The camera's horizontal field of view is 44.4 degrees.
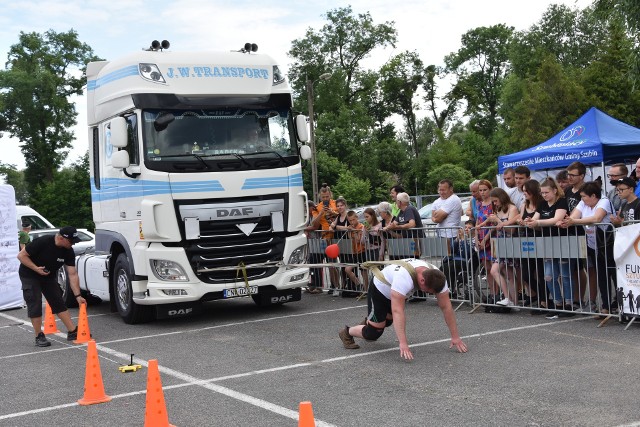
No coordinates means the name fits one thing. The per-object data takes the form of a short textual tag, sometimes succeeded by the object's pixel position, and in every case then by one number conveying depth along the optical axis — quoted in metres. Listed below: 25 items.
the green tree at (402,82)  71.31
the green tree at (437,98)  73.69
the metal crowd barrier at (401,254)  12.07
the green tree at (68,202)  49.84
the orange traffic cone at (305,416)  4.45
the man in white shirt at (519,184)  11.60
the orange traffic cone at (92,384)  7.19
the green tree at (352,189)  44.56
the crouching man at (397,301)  7.98
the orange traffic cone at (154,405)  5.86
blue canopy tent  16.69
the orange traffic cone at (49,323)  12.02
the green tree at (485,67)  77.00
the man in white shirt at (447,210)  12.57
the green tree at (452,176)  53.50
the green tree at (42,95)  59.59
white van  26.11
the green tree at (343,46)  66.88
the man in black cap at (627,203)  9.58
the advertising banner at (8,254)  16.03
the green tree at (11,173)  64.38
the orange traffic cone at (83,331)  10.72
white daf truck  11.26
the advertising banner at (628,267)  9.27
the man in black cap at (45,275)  10.77
